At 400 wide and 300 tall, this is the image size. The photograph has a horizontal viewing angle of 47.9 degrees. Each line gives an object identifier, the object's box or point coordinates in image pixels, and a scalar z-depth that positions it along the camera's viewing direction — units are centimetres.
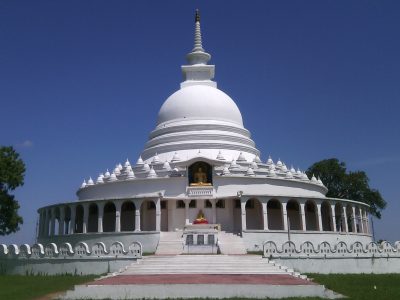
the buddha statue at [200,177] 3584
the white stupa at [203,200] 3350
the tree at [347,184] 5316
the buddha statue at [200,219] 3344
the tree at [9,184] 3356
